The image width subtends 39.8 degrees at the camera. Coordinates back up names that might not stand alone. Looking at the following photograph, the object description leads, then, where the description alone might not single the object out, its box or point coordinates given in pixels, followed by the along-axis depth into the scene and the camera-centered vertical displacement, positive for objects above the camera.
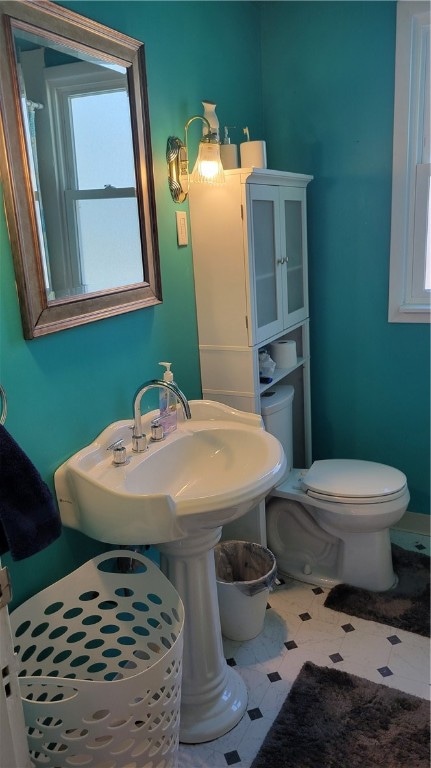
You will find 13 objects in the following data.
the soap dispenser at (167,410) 1.81 -0.56
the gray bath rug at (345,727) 1.59 -1.40
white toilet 2.18 -1.11
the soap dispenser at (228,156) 2.11 +0.22
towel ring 1.18 -0.34
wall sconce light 1.89 +0.18
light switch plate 1.98 -0.02
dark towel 1.13 -0.52
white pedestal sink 1.42 -0.69
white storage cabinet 2.00 -0.19
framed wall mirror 1.33 +0.15
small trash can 1.95 -1.22
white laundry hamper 1.22 -0.99
